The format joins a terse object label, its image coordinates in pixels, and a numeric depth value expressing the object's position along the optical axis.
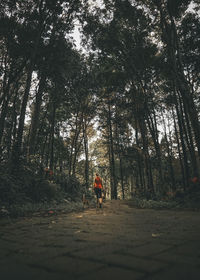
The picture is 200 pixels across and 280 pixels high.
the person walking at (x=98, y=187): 9.84
